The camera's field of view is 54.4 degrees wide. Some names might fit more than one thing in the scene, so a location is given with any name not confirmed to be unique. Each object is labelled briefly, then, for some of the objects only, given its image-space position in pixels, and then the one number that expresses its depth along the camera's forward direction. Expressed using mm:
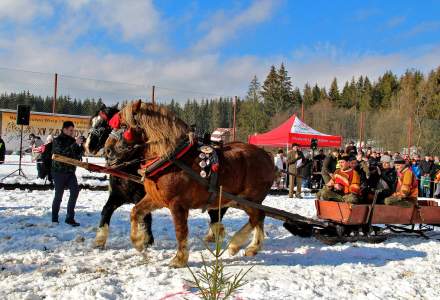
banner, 25952
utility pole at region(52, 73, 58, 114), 19406
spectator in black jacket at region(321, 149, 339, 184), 12078
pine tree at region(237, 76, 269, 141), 40797
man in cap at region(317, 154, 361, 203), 6789
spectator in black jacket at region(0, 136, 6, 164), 14289
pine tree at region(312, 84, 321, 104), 78938
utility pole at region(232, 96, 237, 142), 23461
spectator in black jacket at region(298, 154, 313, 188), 16456
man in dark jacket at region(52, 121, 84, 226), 6859
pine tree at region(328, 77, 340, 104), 75650
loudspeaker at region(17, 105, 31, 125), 13969
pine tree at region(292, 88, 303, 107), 61188
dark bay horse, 5324
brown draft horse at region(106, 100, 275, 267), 4891
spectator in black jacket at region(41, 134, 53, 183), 10734
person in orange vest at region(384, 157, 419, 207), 6793
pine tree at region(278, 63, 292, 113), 59281
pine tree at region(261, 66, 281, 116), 54656
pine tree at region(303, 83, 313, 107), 75869
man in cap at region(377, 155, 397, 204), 11167
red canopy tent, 19281
